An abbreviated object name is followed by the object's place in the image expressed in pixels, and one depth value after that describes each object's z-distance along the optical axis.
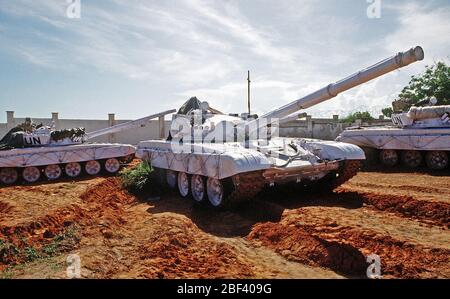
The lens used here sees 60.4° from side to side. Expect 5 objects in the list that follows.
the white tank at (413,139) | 12.87
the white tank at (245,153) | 7.27
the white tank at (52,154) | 13.02
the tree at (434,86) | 28.08
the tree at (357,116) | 32.84
